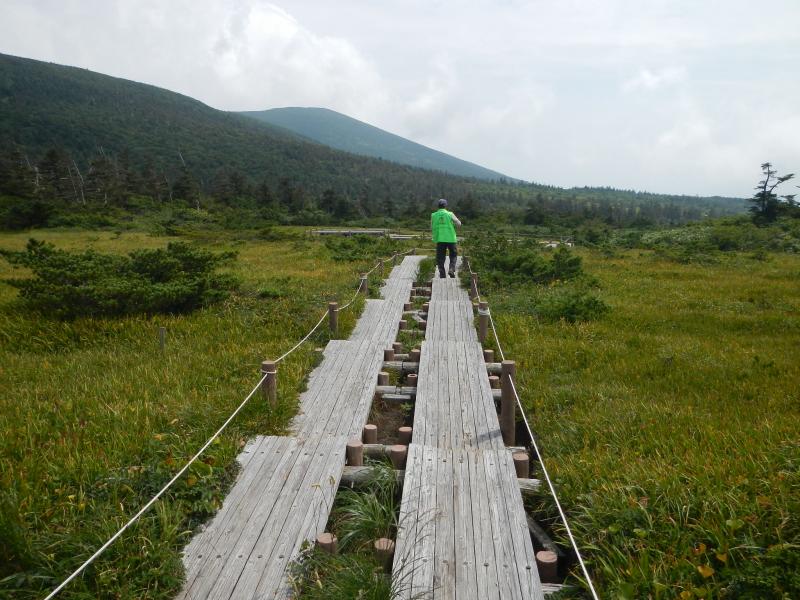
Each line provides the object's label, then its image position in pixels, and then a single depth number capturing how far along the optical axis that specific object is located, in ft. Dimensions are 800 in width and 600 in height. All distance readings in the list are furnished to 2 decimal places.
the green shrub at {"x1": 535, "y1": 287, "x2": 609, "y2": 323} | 36.91
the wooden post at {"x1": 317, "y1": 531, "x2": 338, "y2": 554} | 12.88
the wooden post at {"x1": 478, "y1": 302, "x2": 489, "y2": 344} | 31.55
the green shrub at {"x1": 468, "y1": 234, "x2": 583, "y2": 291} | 52.49
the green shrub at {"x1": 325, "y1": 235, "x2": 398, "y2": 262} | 70.74
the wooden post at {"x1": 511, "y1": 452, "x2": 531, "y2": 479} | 17.34
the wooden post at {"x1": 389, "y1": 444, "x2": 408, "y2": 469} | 17.48
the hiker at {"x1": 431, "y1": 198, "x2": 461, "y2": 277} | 46.62
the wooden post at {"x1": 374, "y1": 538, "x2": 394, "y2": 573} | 12.70
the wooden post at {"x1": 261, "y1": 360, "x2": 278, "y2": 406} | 20.11
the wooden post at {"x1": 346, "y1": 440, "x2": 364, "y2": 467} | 17.39
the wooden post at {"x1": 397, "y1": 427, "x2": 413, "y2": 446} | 19.63
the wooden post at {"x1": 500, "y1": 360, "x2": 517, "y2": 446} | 20.22
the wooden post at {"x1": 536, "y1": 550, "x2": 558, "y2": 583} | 12.85
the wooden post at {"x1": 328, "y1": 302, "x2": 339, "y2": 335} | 31.96
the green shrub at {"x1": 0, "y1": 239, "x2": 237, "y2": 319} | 32.99
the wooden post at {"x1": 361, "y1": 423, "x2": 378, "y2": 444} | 19.22
